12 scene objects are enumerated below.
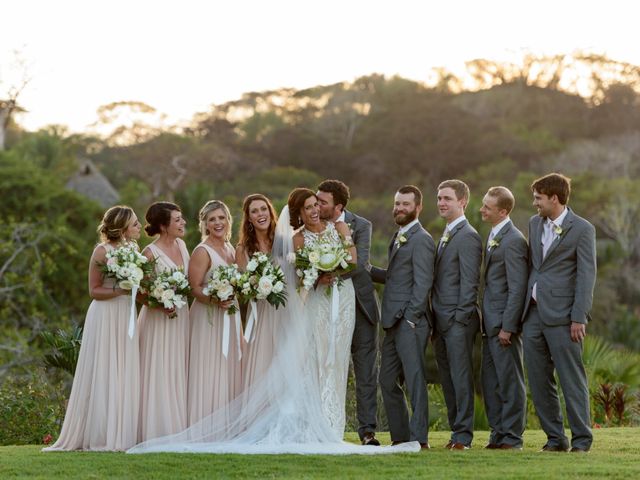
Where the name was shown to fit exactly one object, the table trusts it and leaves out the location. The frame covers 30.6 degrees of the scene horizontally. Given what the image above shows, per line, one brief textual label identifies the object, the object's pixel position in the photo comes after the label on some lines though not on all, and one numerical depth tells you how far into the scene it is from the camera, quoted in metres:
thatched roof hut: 50.04
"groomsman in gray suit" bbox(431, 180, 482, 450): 10.55
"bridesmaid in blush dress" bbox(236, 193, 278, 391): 10.94
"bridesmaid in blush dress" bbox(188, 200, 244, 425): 10.82
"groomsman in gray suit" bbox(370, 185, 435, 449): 10.64
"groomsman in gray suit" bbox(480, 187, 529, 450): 10.42
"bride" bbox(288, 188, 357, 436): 10.78
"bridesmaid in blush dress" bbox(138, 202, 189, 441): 10.68
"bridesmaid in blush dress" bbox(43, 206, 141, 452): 10.62
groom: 10.95
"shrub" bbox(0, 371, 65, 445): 13.77
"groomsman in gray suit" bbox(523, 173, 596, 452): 10.17
